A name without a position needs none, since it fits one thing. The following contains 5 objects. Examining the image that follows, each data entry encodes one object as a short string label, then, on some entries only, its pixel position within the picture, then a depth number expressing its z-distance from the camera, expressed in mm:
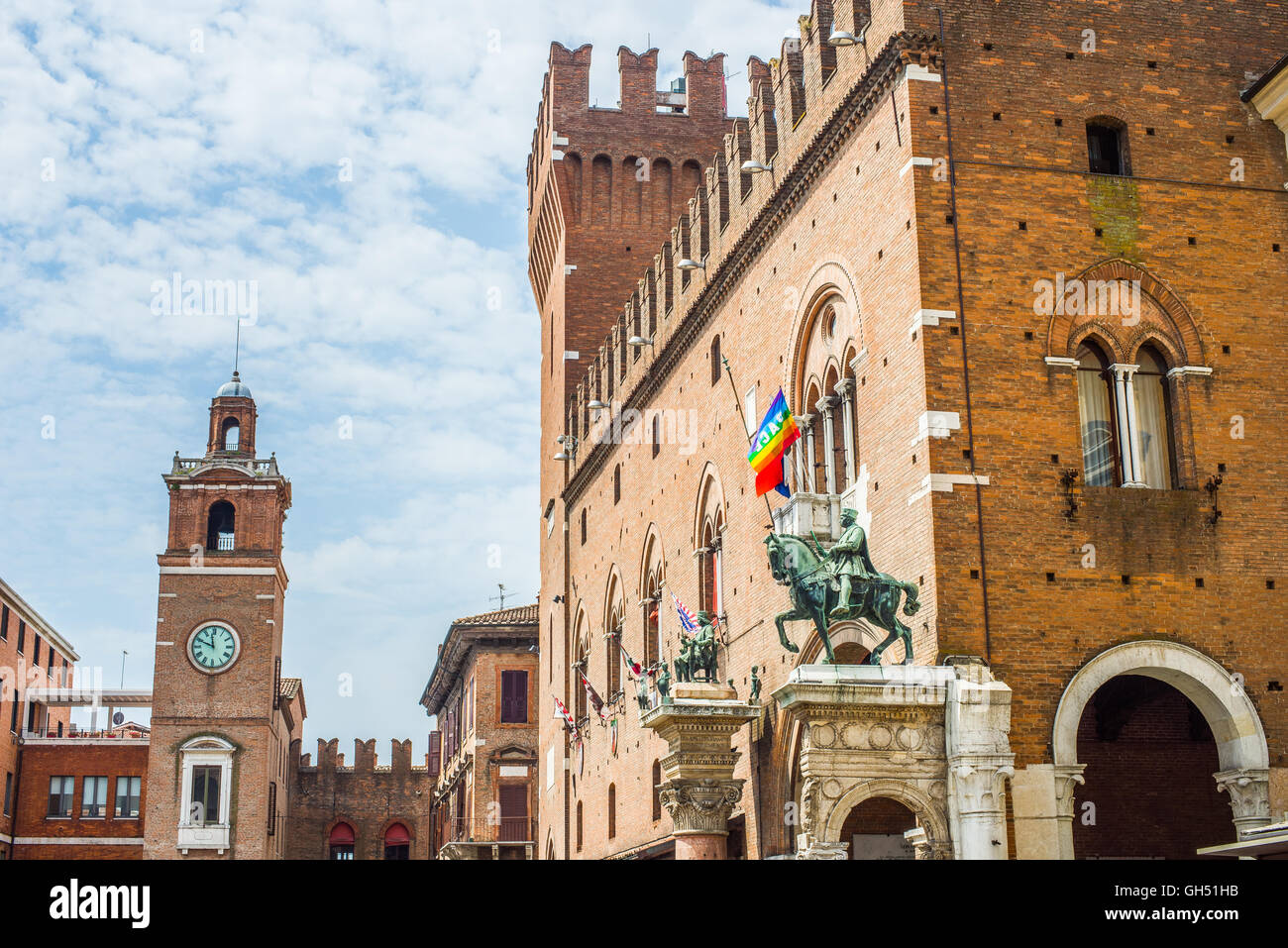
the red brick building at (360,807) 65562
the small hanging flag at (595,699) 29094
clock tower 53875
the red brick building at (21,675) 55719
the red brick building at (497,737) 47312
